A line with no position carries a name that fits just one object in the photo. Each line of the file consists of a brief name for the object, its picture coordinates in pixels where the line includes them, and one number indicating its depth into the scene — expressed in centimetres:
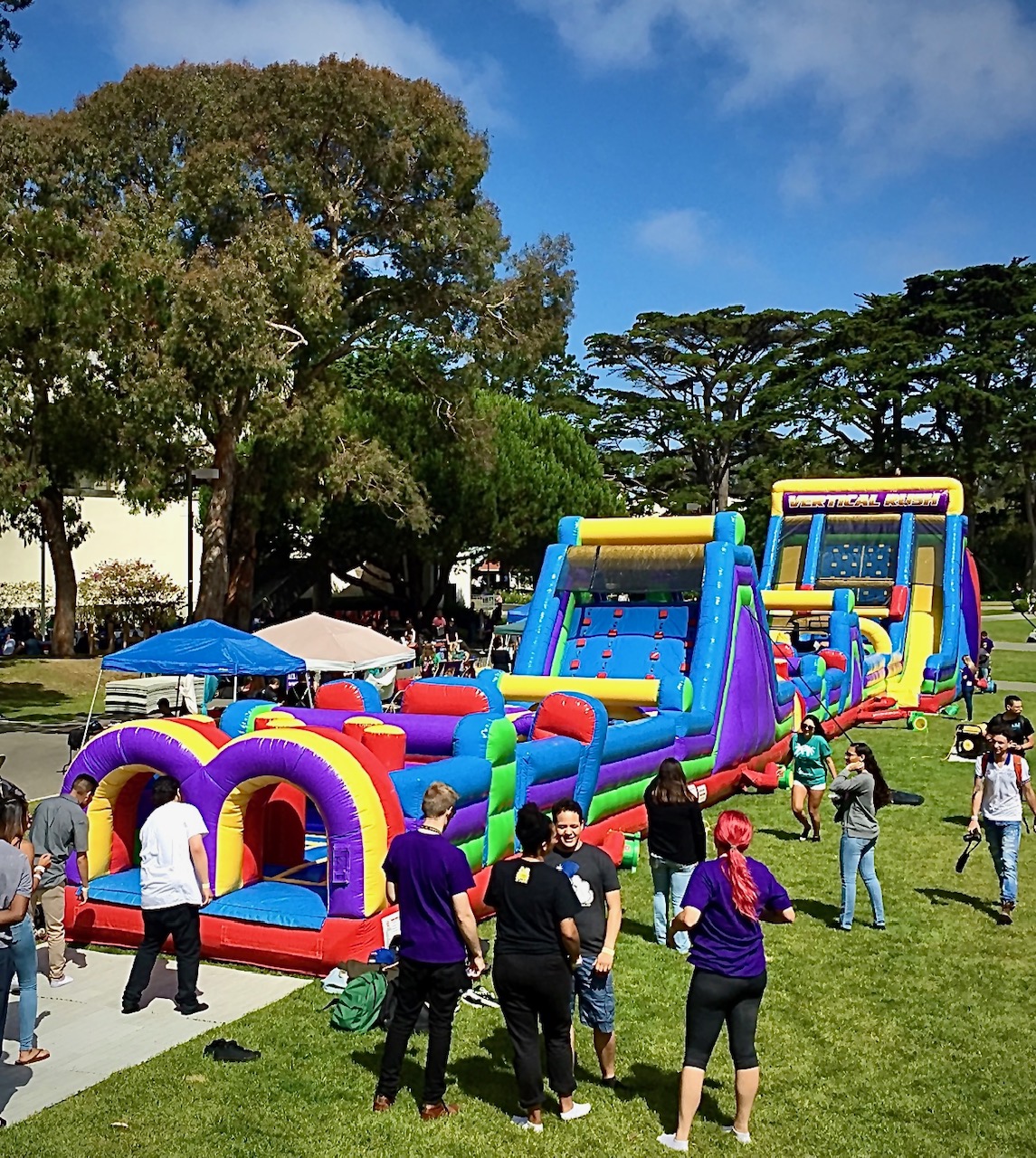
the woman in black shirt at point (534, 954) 539
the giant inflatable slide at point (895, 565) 2303
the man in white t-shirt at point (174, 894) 703
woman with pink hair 524
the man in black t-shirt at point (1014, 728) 946
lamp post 2500
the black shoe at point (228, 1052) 643
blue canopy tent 1559
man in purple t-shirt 564
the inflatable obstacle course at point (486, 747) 788
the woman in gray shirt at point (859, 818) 887
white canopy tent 1959
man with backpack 912
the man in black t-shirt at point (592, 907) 586
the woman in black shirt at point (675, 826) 808
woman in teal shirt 1205
